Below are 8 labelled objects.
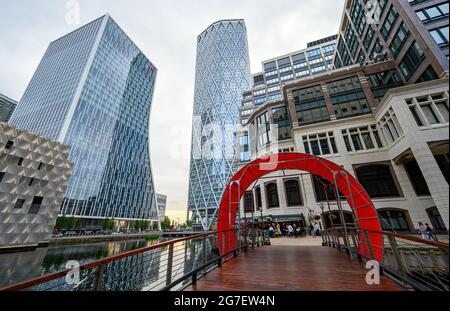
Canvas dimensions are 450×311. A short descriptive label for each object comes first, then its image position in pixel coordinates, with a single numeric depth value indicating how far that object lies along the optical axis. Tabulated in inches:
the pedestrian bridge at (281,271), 117.7
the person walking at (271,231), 826.5
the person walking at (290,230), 770.1
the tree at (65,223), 1673.2
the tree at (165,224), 3141.2
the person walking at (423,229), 470.9
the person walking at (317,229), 746.2
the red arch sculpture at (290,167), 299.3
